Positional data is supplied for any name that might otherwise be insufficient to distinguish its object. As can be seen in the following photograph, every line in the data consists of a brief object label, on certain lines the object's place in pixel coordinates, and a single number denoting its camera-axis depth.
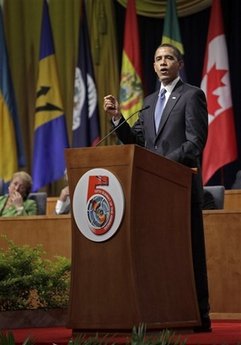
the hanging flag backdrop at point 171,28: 20.25
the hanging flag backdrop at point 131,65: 20.70
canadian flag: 19.58
